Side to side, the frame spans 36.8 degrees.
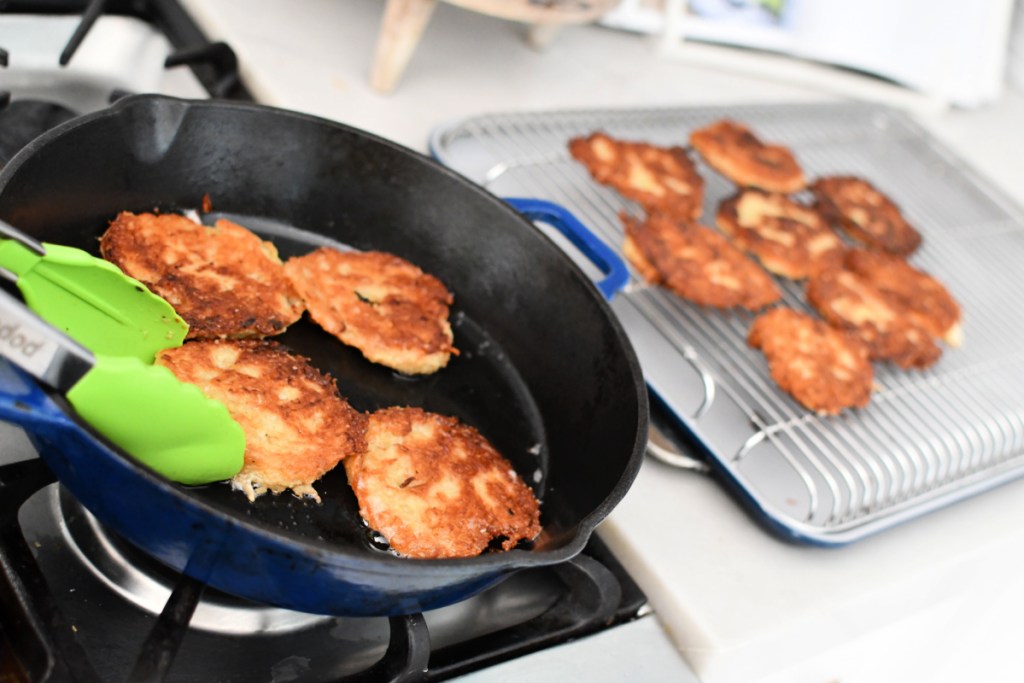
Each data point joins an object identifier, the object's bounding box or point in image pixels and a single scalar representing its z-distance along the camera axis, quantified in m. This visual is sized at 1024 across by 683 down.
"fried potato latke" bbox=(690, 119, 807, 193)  0.94
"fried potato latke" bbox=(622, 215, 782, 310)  0.83
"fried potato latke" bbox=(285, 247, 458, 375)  0.72
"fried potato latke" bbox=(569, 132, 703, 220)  0.89
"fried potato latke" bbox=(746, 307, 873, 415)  0.79
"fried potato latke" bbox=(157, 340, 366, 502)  0.64
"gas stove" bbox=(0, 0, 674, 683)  0.58
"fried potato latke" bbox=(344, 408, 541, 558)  0.64
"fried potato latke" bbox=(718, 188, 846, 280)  0.89
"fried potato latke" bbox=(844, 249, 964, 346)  0.88
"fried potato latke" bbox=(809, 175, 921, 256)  0.94
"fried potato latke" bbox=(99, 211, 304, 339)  0.68
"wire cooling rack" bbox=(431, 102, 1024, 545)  0.75
